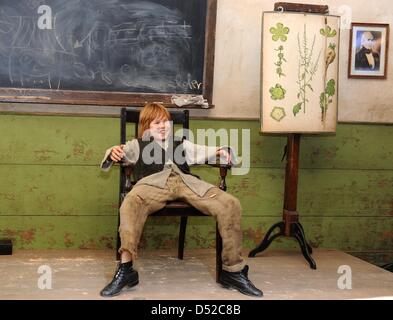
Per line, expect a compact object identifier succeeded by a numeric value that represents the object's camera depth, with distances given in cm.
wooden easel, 338
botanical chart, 329
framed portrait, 384
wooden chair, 285
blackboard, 345
